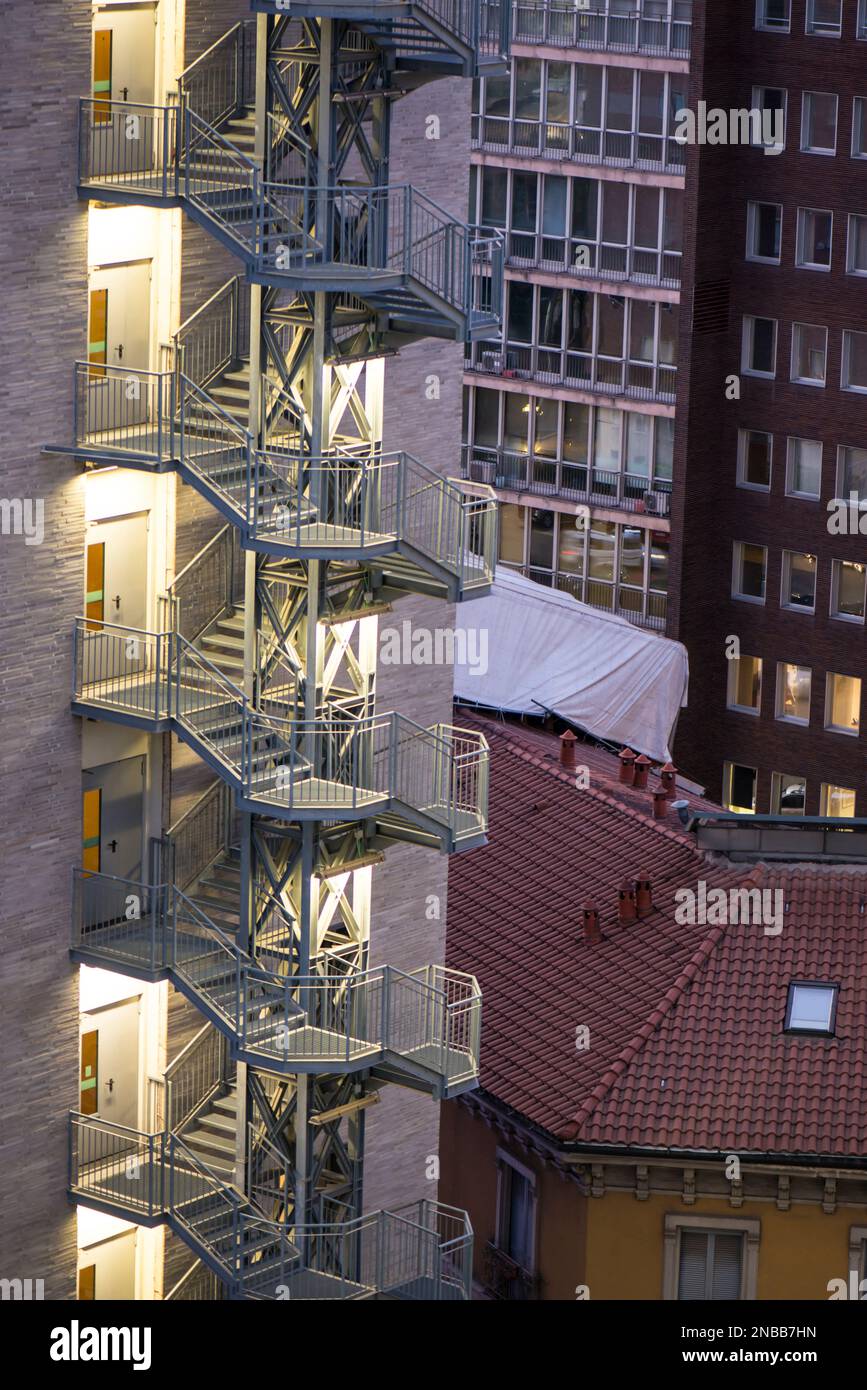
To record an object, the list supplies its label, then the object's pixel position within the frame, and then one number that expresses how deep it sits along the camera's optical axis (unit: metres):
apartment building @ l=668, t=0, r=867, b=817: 87.25
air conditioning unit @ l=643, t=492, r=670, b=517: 92.19
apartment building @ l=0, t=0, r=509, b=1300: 45.41
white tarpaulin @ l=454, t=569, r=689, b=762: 84.94
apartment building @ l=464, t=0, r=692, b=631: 90.81
